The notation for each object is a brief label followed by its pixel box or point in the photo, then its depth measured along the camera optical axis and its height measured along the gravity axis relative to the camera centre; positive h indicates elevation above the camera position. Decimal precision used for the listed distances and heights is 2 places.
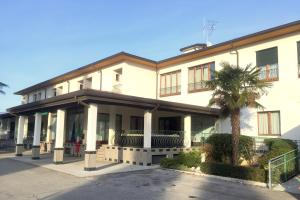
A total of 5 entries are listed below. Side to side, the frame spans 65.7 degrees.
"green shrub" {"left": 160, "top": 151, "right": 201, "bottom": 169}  12.20 -1.76
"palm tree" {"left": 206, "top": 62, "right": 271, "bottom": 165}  10.63 +1.81
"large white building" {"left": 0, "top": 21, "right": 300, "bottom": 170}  12.87 +1.29
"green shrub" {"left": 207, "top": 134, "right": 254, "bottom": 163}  11.80 -0.96
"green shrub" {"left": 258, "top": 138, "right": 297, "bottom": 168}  10.29 -0.85
